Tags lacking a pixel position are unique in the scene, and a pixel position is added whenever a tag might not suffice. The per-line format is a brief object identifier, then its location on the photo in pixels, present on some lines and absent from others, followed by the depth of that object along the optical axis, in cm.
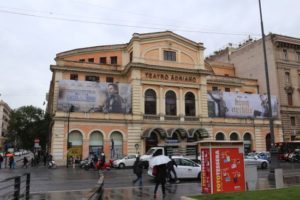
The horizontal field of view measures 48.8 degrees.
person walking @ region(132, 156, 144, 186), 1778
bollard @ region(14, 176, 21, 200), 923
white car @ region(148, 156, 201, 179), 2090
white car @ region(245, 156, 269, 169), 3134
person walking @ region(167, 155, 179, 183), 1827
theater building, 3897
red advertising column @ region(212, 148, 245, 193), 1247
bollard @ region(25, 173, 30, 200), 1149
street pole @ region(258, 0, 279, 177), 1585
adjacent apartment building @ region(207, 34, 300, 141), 5138
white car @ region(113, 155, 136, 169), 3447
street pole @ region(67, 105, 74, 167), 3766
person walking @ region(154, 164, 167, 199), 1327
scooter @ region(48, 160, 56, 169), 3519
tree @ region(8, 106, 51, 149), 5128
